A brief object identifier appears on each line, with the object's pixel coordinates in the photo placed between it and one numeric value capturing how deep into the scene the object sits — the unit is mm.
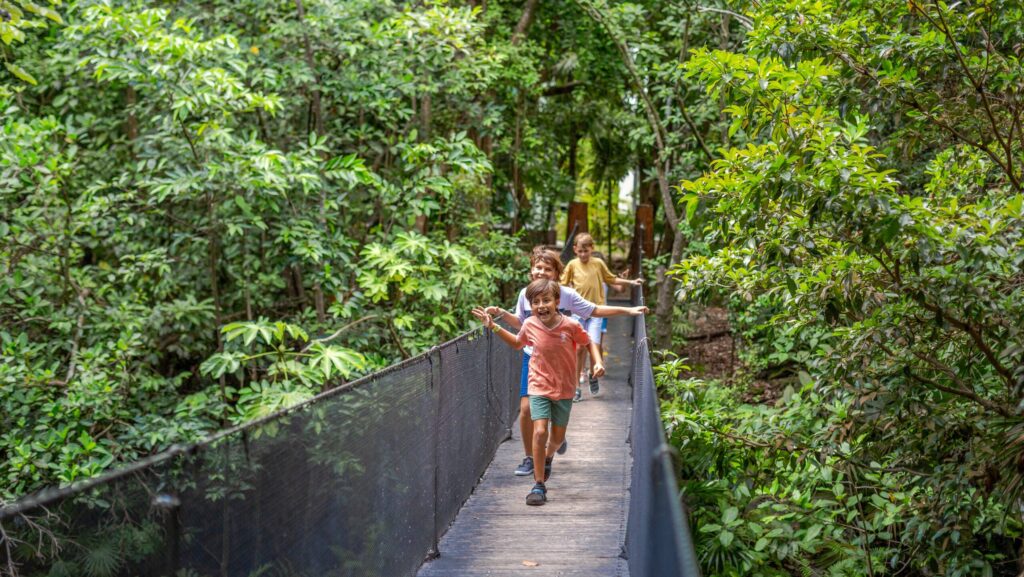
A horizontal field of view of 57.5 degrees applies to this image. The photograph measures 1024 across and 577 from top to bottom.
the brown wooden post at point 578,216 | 17812
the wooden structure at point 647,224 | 17688
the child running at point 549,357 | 5992
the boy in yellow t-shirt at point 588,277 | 9047
